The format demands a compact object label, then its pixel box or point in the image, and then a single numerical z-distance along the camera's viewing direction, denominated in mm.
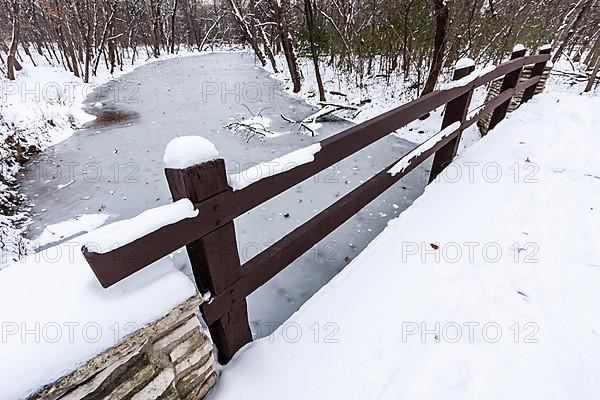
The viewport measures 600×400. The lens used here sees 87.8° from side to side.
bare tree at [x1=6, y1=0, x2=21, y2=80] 10695
